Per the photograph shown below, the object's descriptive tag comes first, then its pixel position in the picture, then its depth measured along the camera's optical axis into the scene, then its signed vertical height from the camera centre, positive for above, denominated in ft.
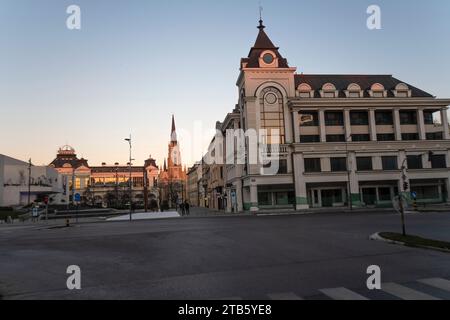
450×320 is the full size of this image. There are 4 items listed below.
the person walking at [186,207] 174.77 -5.23
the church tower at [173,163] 517.55 +50.05
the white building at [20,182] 266.16 +15.51
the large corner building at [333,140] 167.84 +24.46
